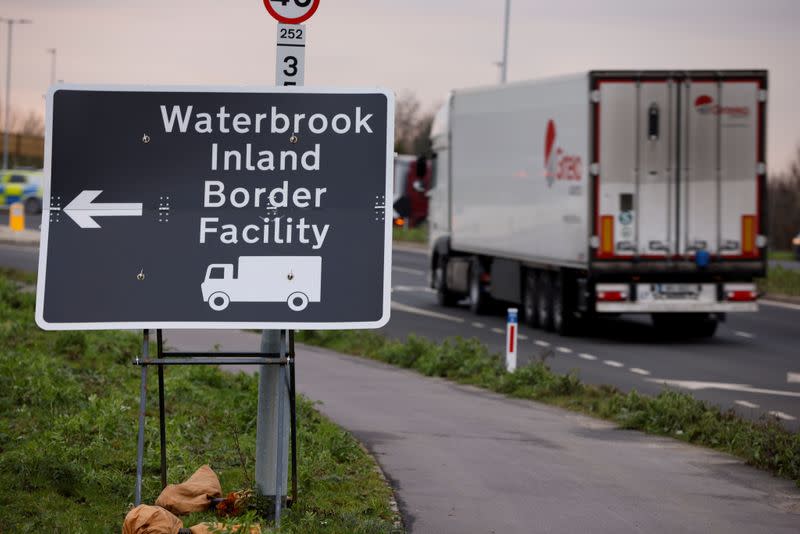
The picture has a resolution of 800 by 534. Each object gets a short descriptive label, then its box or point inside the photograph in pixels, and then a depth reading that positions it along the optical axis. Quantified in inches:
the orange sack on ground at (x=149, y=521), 564.2
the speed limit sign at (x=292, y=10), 633.6
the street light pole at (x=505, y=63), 4069.9
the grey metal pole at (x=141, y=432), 579.2
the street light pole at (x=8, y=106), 6785.9
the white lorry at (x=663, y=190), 1777.8
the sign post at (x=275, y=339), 624.4
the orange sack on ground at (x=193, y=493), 634.2
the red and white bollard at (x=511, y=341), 1374.3
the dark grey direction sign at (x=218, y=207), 591.2
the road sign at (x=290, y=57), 627.2
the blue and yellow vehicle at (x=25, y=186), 5521.7
